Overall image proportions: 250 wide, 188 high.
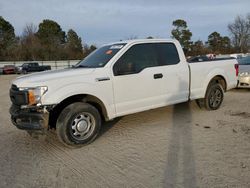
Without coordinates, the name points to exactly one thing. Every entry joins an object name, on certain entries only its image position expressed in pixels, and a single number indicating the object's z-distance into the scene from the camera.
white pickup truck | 3.61
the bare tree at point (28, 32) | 47.52
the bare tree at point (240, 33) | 58.37
